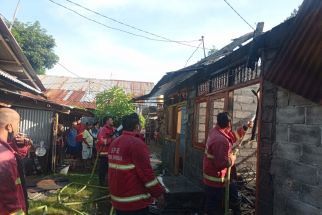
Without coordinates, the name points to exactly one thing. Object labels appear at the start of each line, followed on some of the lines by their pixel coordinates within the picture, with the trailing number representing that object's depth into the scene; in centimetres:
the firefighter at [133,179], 434
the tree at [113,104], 1930
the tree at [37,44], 3047
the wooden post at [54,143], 1269
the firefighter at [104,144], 969
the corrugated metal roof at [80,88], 2416
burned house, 388
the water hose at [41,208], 702
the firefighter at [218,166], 545
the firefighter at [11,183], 297
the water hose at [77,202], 763
